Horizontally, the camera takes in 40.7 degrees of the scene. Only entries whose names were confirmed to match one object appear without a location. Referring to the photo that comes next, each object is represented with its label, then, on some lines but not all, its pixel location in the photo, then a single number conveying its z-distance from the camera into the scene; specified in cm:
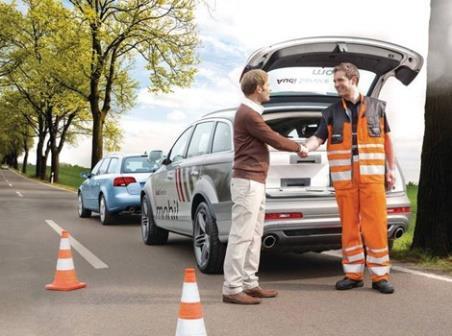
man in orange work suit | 570
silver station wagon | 609
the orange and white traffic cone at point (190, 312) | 388
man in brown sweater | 529
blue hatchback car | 1248
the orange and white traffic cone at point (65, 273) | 605
